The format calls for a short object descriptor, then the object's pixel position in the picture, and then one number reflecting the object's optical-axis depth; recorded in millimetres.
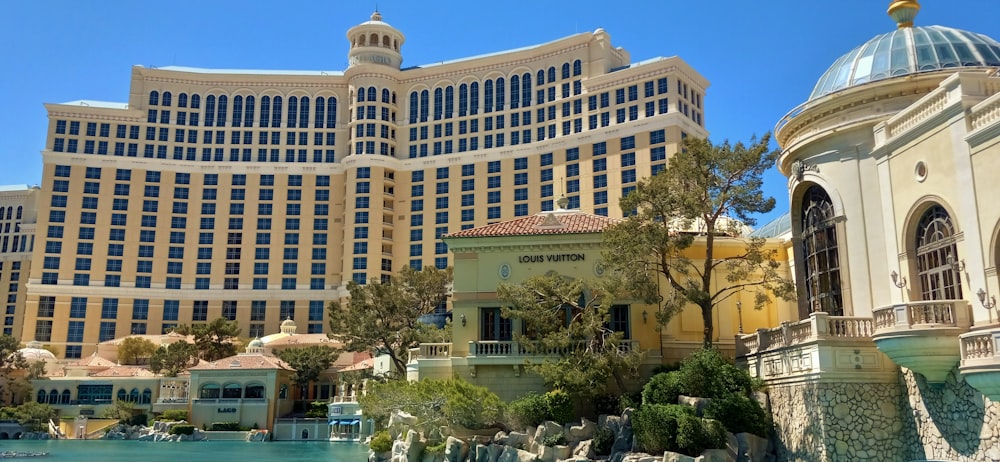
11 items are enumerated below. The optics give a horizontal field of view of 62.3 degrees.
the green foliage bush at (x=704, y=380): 27062
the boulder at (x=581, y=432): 29359
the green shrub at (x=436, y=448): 31609
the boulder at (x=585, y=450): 28266
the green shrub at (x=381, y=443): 37406
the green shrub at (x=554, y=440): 29031
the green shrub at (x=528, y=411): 30359
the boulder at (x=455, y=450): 30766
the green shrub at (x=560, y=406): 30344
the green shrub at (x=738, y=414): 25875
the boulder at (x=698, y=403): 26359
